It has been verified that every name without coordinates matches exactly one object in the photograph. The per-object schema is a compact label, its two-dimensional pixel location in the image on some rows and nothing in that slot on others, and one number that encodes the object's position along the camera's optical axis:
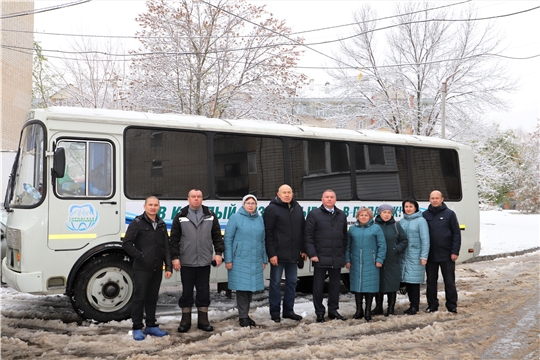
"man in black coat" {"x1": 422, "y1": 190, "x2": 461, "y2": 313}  8.08
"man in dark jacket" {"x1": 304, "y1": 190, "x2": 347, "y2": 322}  7.42
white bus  6.97
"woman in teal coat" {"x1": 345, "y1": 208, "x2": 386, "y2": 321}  7.62
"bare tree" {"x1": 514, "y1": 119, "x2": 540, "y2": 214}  51.94
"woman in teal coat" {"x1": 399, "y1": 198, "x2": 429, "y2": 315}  7.97
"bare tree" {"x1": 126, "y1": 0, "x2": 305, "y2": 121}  18.78
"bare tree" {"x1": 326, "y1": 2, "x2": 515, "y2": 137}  24.30
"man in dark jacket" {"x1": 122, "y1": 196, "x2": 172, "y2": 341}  6.27
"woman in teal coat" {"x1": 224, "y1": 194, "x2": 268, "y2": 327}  7.02
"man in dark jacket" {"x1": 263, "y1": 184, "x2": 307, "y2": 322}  7.33
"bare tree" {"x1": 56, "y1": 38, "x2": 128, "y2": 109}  25.16
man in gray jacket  6.70
